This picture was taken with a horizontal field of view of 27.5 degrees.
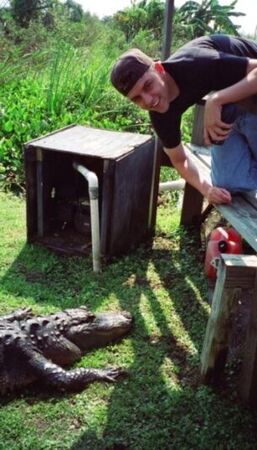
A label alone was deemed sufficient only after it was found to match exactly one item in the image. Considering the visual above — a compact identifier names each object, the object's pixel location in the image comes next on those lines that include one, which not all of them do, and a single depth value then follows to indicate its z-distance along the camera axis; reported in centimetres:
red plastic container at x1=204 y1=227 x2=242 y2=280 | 348
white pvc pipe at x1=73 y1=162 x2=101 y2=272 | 372
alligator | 274
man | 230
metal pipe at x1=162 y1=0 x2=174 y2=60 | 377
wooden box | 389
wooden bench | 236
